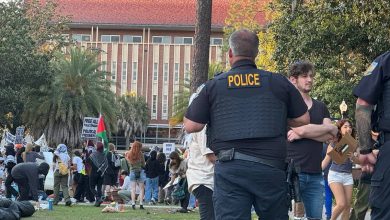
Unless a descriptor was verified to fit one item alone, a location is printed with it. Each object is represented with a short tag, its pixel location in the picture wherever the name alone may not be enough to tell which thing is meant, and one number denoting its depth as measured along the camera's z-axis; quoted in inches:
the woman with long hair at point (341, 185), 490.6
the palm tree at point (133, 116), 3853.3
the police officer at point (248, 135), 253.0
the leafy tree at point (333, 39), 1024.9
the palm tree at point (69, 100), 2340.1
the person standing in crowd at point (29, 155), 1005.8
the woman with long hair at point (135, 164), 958.3
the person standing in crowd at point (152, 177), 1099.9
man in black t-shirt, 358.0
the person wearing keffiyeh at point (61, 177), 974.4
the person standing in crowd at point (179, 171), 910.4
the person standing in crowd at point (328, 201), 653.8
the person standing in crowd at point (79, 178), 1088.2
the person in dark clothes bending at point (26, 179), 882.8
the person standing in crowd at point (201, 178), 342.3
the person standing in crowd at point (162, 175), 1115.3
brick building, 3838.6
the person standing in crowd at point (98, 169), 969.5
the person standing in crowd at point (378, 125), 244.4
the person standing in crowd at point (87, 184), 1074.2
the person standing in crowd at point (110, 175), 1002.1
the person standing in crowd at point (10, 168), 965.5
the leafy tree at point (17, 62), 2080.5
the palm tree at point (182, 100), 3021.7
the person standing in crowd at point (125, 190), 1083.0
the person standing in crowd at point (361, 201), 489.2
